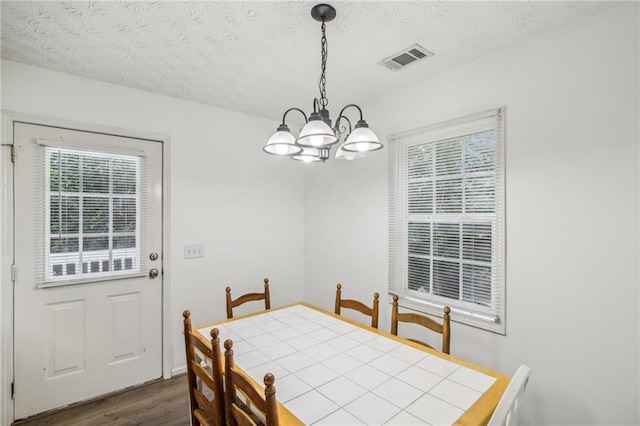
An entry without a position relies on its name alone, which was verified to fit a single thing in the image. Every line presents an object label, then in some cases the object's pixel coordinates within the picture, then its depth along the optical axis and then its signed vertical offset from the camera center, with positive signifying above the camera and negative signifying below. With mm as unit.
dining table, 1078 -708
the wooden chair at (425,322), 1721 -655
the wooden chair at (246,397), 925 -625
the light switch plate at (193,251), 2783 -348
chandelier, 1345 +340
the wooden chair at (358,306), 2102 -677
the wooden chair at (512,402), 866 -572
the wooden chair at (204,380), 1299 -748
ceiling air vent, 1925 +1032
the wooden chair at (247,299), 2322 -687
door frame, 2045 -304
